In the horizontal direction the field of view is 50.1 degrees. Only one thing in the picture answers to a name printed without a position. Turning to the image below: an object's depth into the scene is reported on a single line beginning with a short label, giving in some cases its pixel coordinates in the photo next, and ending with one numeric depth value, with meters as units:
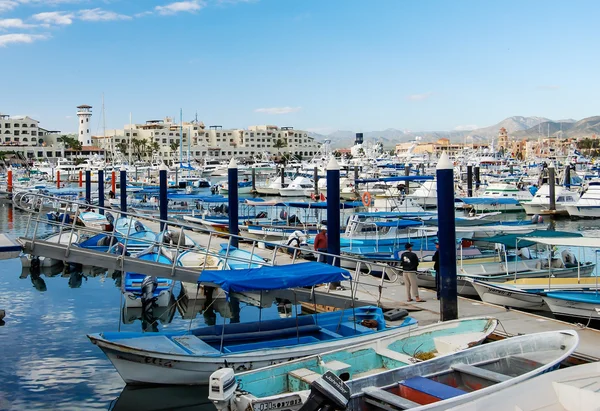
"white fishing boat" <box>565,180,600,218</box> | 54.97
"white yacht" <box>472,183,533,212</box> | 60.47
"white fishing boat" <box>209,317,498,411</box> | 10.85
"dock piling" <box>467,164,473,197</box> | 64.38
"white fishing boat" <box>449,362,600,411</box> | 10.45
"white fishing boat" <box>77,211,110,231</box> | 40.87
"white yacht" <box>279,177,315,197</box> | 77.94
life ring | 36.93
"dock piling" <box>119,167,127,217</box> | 42.41
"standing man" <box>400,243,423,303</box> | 19.62
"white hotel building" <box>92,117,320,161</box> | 185.62
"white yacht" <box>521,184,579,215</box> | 57.02
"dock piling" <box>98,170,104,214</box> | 48.91
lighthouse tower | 194.00
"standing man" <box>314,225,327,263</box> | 23.06
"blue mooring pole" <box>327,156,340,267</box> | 21.17
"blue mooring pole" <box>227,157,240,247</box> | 26.59
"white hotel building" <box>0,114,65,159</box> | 177.50
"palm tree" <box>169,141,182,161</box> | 184.12
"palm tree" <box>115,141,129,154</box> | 176.12
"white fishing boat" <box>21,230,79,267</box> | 31.43
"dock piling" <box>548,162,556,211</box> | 55.79
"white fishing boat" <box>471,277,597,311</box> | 20.28
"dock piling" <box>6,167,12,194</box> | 70.95
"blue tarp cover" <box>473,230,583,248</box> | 23.07
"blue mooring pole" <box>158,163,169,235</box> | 32.72
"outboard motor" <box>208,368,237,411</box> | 10.64
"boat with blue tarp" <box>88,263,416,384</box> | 13.45
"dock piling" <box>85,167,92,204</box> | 55.59
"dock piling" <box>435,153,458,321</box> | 16.64
